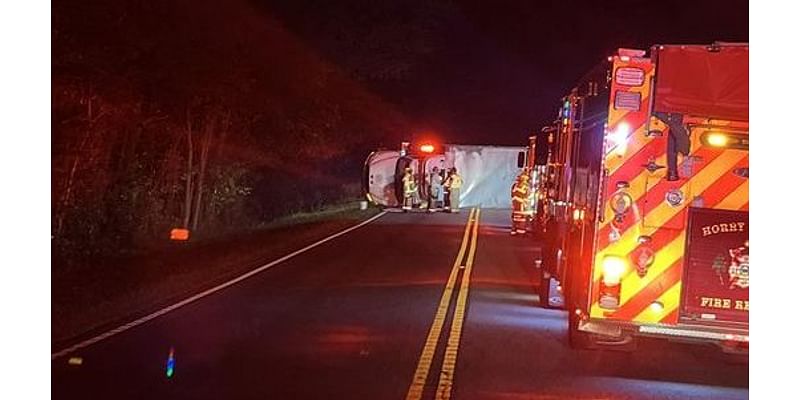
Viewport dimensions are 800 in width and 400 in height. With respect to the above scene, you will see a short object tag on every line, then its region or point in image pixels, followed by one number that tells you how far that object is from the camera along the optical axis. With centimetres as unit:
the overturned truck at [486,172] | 4625
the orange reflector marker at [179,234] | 2718
